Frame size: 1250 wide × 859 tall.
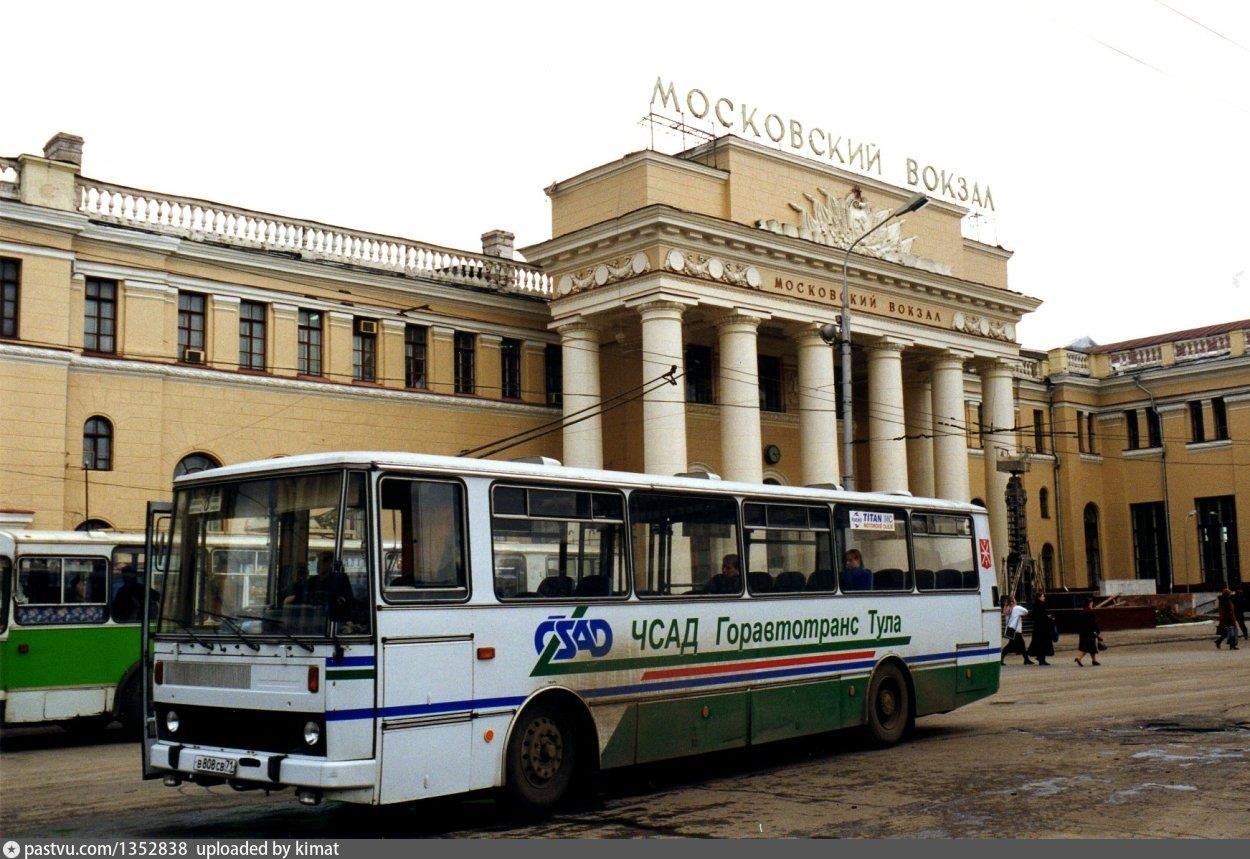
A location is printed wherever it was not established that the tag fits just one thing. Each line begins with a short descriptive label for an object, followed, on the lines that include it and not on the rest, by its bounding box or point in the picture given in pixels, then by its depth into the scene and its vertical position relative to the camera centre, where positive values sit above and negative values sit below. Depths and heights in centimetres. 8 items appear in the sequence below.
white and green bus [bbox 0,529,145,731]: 1688 -46
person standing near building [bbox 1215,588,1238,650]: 3244 -125
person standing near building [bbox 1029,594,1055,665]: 2980 -128
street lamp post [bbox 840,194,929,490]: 2722 +395
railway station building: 2855 +678
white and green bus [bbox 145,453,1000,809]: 912 -31
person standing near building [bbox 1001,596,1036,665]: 3106 -130
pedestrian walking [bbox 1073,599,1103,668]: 2786 -129
